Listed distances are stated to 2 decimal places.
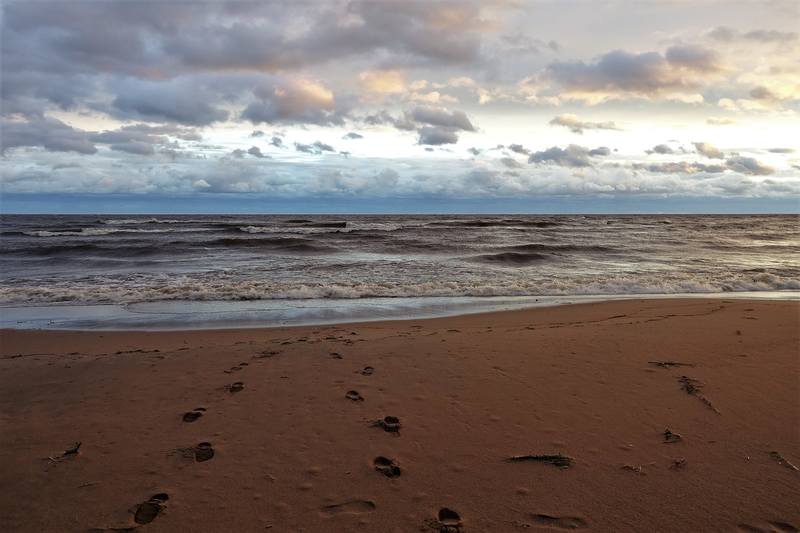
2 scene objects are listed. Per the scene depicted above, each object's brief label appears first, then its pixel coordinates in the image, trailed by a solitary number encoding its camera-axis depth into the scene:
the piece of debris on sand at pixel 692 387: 4.38
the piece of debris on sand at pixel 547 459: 3.35
